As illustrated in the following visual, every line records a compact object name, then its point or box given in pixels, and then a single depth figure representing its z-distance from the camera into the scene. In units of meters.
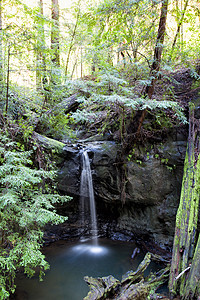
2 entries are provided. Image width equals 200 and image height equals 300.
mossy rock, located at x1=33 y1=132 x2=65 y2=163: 5.71
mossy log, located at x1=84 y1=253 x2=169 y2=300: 3.21
